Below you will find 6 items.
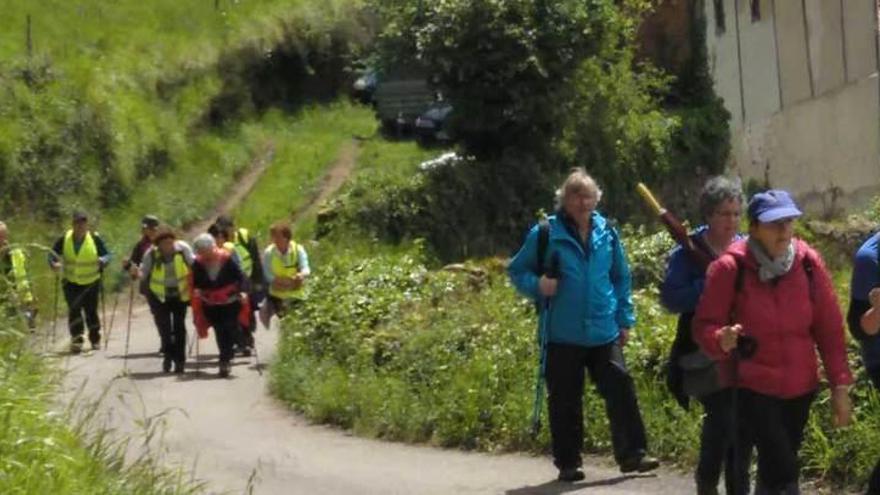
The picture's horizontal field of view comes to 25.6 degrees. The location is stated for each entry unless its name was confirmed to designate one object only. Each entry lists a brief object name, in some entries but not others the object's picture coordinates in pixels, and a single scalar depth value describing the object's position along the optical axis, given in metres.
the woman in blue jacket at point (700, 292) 10.12
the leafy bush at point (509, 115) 31.25
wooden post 33.78
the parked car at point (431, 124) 37.47
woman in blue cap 9.30
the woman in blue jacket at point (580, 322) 11.89
